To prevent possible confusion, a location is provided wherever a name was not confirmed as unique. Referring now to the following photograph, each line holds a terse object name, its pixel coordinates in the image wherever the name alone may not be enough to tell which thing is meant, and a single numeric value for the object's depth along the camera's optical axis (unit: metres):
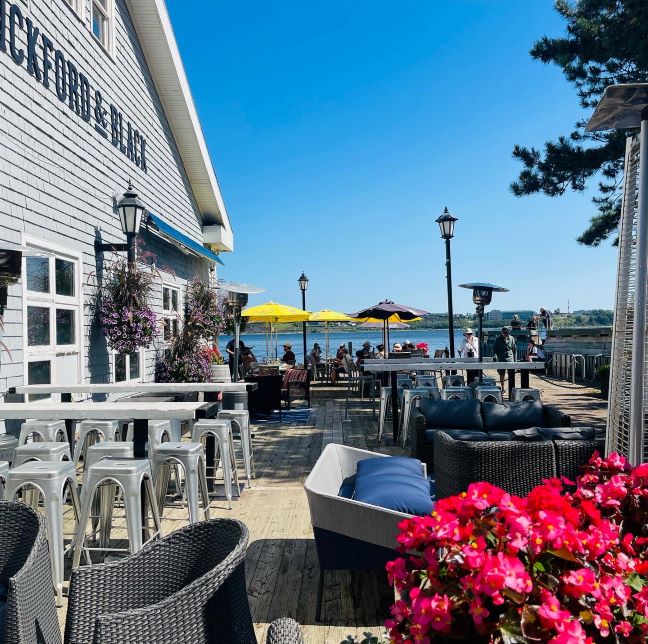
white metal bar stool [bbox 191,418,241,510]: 5.05
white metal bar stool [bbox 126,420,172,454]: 5.07
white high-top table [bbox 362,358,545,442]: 7.78
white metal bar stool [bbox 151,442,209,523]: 4.05
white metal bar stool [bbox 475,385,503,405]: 7.59
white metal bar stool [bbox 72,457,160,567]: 3.46
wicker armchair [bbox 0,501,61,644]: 1.90
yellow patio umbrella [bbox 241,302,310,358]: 14.43
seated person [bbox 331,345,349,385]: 15.52
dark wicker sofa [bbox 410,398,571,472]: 5.67
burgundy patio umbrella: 13.33
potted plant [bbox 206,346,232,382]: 10.17
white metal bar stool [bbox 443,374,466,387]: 9.40
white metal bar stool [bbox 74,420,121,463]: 5.06
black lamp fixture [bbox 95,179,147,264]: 7.43
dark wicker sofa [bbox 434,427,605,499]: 3.65
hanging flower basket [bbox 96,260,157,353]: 7.57
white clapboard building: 5.84
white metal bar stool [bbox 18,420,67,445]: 4.96
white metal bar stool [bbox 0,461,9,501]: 3.43
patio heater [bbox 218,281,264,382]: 11.95
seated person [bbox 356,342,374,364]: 15.67
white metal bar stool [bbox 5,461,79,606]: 3.31
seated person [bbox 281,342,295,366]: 16.47
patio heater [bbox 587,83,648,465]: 2.65
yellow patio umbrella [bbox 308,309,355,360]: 16.91
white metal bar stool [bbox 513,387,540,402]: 7.31
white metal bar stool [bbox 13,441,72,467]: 3.93
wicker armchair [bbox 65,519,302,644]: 1.67
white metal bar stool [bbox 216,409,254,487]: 5.68
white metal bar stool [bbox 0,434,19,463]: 4.21
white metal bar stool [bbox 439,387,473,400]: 7.77
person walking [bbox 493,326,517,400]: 12.87
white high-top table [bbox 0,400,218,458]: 4.09
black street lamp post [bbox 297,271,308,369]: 18.69
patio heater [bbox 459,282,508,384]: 9.51
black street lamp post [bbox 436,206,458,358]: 11.05
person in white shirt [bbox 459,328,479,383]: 14.48
